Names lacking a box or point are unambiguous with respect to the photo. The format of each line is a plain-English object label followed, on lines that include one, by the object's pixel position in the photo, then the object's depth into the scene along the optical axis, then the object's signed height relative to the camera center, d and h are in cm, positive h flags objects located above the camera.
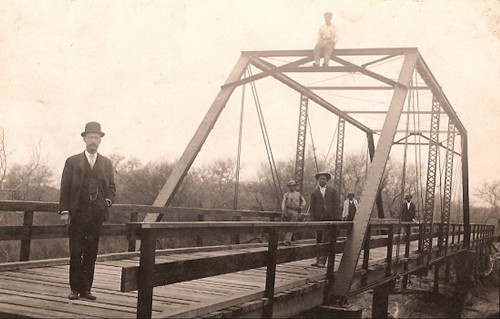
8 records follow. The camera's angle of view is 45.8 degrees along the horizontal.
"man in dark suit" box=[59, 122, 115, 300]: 559 -4
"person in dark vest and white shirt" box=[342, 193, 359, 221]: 1509 +26
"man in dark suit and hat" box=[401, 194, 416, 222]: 1767 +29
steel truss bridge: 474 -50
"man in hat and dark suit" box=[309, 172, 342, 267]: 950 +24
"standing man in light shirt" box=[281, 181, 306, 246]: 1152 +17
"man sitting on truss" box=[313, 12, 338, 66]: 1038 +310
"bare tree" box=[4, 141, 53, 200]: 3231 +127
